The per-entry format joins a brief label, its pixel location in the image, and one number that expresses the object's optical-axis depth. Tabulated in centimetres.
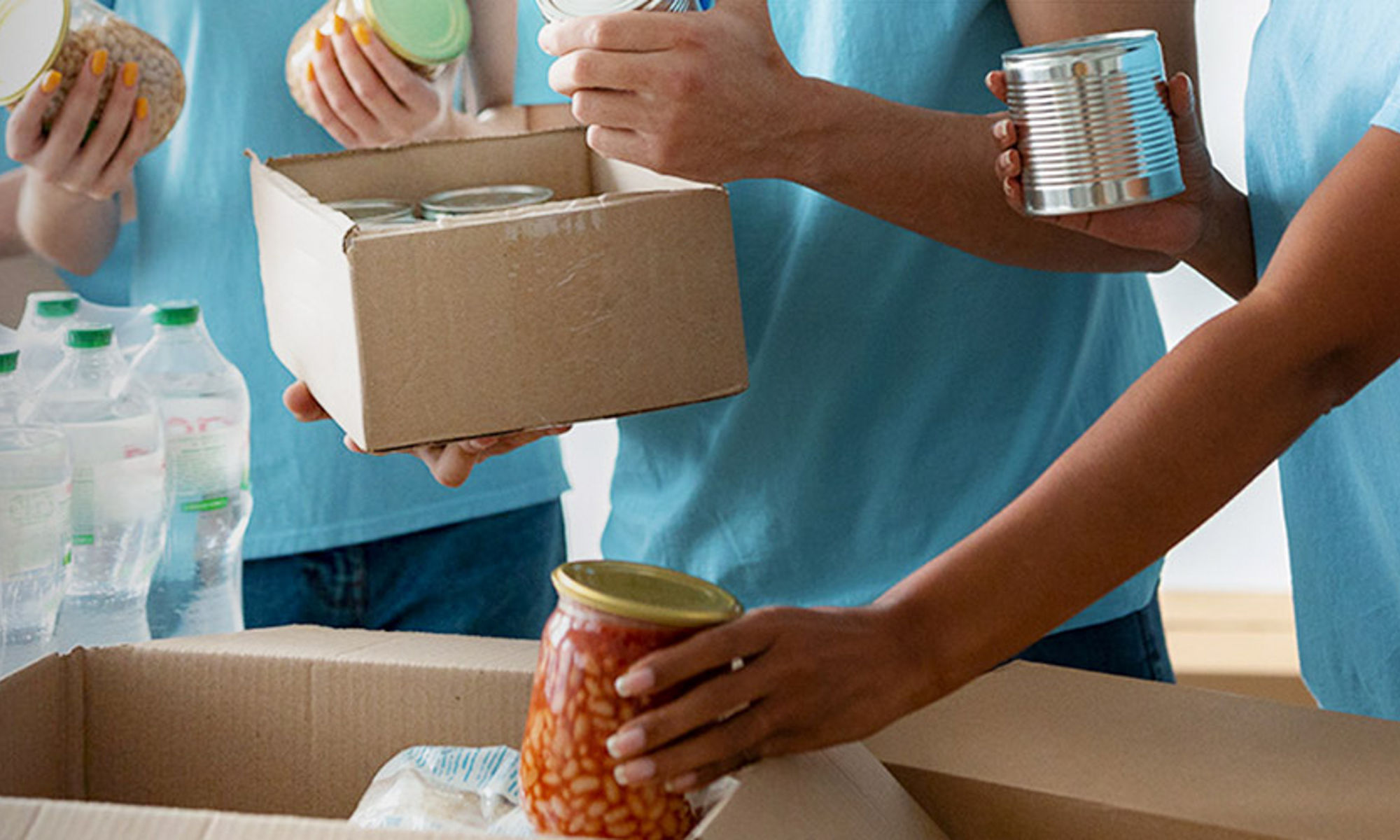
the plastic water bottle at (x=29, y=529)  157
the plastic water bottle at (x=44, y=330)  176
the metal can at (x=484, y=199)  161
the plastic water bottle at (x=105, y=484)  170
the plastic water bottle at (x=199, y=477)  181
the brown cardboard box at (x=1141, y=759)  138
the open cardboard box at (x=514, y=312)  145
